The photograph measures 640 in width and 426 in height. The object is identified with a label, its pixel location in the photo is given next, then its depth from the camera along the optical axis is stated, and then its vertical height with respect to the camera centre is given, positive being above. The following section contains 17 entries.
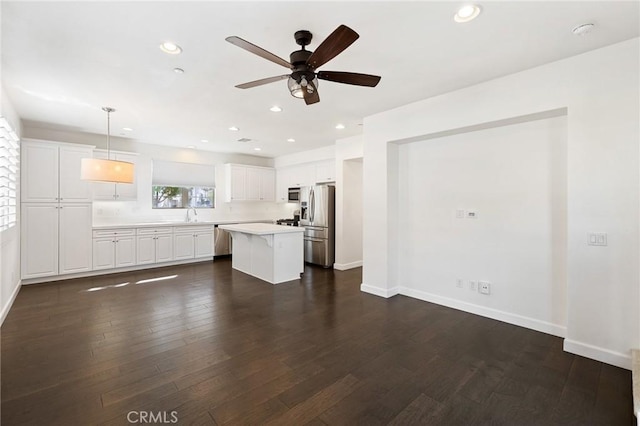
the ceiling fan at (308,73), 1.98 +1.05
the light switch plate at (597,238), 2.56 -0.23
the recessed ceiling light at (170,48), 2.46 +1.40
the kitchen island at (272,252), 5.04 -0.72
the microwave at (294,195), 7.47 +0.44
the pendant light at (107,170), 4.07 +0.59
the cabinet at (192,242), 6.45 -0.67
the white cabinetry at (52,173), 4.71 +0.66
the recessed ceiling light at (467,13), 2.02 +1.40
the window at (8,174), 3.21 +0.46
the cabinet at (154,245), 5.94 -0.68
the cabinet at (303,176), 6.66 +0.90
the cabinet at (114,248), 5.46 -0.68
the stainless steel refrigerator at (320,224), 6.30 -0.25
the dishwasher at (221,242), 7.15 -0.74
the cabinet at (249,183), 7.53 +0.78
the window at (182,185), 6.70 +0.64
